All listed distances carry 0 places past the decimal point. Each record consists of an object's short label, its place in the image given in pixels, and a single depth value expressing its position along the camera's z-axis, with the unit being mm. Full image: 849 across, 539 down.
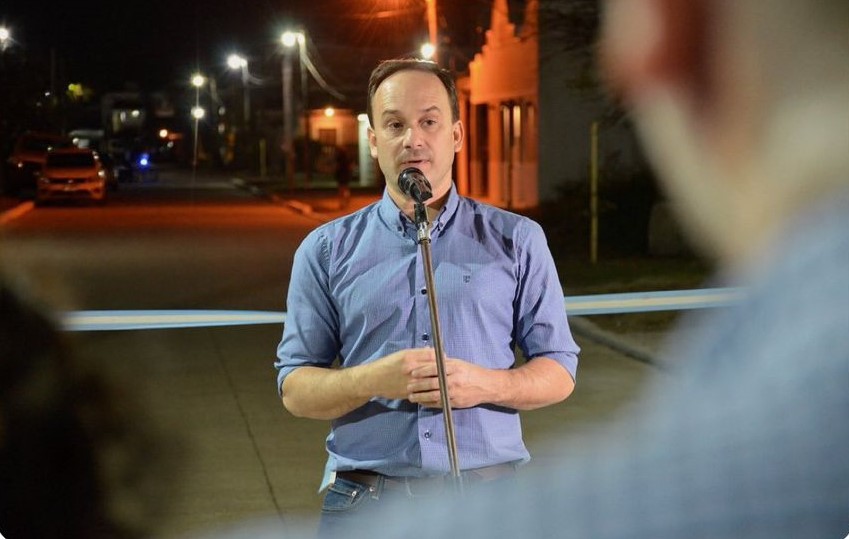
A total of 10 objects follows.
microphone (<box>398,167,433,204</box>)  2863
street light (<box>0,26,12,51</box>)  50438
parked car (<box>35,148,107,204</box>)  40000
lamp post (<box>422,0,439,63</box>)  26359
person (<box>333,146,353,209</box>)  36625
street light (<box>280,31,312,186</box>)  50031
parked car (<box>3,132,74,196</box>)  43438
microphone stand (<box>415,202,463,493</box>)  2680
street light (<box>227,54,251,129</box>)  79750
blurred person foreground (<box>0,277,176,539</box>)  3291
